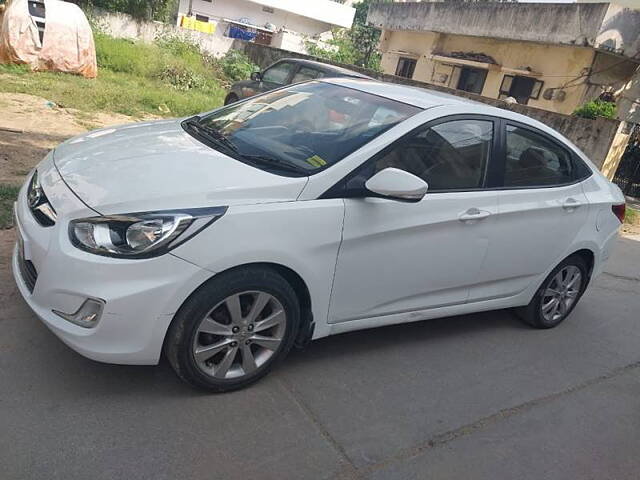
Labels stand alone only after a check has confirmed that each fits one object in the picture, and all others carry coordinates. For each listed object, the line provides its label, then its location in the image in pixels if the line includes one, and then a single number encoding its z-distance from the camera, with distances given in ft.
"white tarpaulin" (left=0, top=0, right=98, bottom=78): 37.40
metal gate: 41.01
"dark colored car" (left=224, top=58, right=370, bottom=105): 33.65
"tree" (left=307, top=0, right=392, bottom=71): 110.93
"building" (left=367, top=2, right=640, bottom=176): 52.13
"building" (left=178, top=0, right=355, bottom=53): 129.08
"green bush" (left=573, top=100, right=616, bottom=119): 40.60
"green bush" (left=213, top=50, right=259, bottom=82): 59.00
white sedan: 8.80
